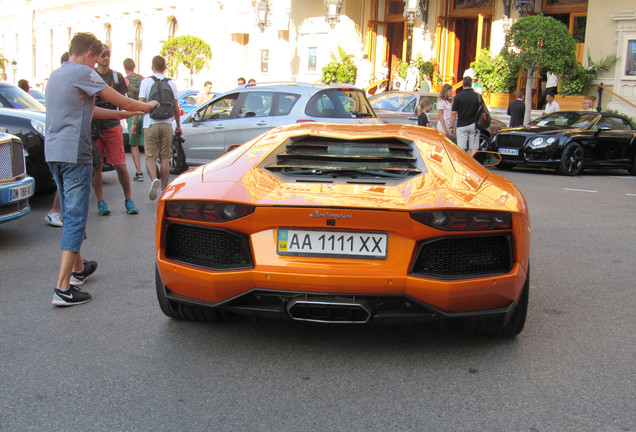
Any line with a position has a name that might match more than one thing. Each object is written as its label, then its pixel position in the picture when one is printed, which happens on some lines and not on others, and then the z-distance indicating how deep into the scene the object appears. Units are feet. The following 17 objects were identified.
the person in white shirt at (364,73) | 96.58
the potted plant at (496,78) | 80.64
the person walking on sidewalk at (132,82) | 37.93
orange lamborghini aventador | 11.21
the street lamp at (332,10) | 103.04
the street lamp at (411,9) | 92.12
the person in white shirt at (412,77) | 90.43
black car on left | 28.35
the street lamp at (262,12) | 113.50
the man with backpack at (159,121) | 29.63
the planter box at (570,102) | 72.69
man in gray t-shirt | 15.44
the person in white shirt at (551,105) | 59.88
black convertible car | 48.57
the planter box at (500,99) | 80.69
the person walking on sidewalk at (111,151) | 27.04
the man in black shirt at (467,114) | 42.57
